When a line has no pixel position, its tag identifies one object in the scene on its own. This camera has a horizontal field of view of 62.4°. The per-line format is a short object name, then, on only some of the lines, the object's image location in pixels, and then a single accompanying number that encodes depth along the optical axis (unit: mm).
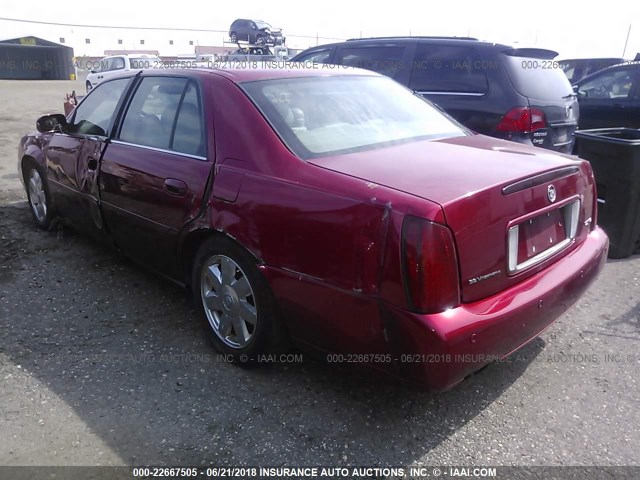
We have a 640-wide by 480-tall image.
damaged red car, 2072
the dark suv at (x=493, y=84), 5434
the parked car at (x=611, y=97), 7988
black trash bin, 4230
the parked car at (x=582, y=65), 12734
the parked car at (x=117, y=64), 17922
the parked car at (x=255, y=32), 20234
